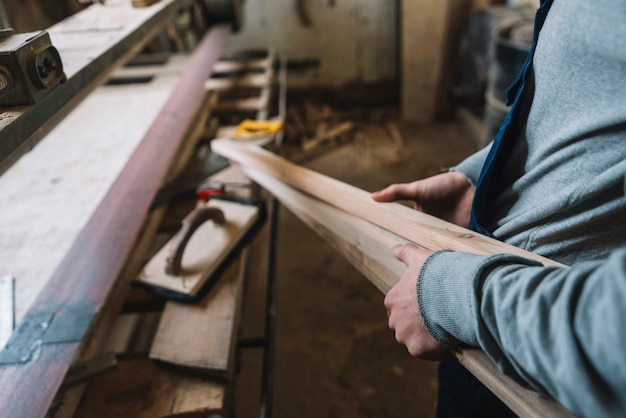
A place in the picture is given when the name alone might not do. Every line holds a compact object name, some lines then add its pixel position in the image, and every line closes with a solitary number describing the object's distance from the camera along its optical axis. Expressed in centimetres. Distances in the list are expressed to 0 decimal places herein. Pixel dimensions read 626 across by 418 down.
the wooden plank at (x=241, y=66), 256
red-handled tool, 142
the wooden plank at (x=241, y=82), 235
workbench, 85
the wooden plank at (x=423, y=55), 354
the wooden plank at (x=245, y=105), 213
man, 45
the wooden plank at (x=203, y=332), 92
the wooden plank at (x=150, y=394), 87
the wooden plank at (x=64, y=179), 118
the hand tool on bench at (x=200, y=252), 109
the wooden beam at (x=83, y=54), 79
